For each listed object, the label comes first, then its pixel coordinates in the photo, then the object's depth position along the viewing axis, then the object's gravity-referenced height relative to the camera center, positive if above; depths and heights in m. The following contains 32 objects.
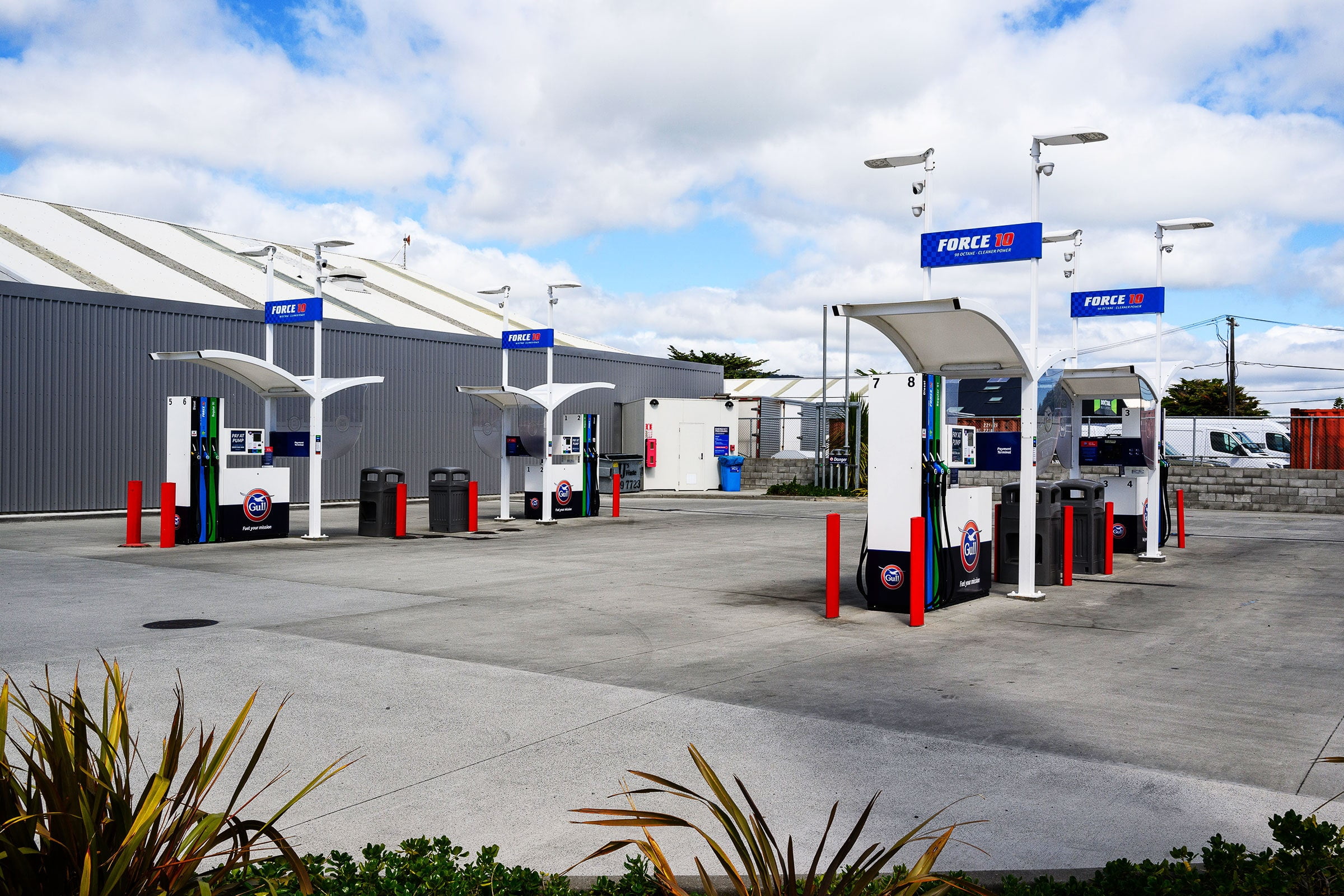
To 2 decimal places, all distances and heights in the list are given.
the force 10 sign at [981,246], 11.12 +2.26
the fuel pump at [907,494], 10.82 -0.29
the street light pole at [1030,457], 11.60 +0.08
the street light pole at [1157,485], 15.76 -0.30
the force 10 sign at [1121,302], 15.90 +2.40
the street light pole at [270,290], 19.00 +3.05
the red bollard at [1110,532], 14.12 -0.86
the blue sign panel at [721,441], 35.97 +0.76
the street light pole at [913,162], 11.91 +3.30
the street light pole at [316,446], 18.41 +0.31
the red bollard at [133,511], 16.69 -0.72
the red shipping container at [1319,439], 27.53 +0.66
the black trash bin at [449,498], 20.36 -0.64
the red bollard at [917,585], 10.08 -1.10
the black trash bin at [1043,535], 13.21 -0.85
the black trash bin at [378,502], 18.98 -0.66
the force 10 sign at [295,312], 17.91 +2.52
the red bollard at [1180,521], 18.20 -0.94
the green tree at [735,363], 79.19 +7.30
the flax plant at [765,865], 2.97 -1.11
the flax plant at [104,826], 2.78 -0.95
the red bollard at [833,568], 10.54 -1.01
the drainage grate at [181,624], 9.55 -1.40
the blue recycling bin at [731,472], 35.94 -0.25
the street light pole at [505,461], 22.83 +0.06
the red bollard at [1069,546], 13.15 -0.98
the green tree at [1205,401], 64.38 +3.80
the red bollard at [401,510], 18.66 -0.79
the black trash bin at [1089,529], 14.37 -0.84
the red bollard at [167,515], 16.70 -0.78
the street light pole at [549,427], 22.56 +0.78
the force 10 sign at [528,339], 22.59 +2.60
